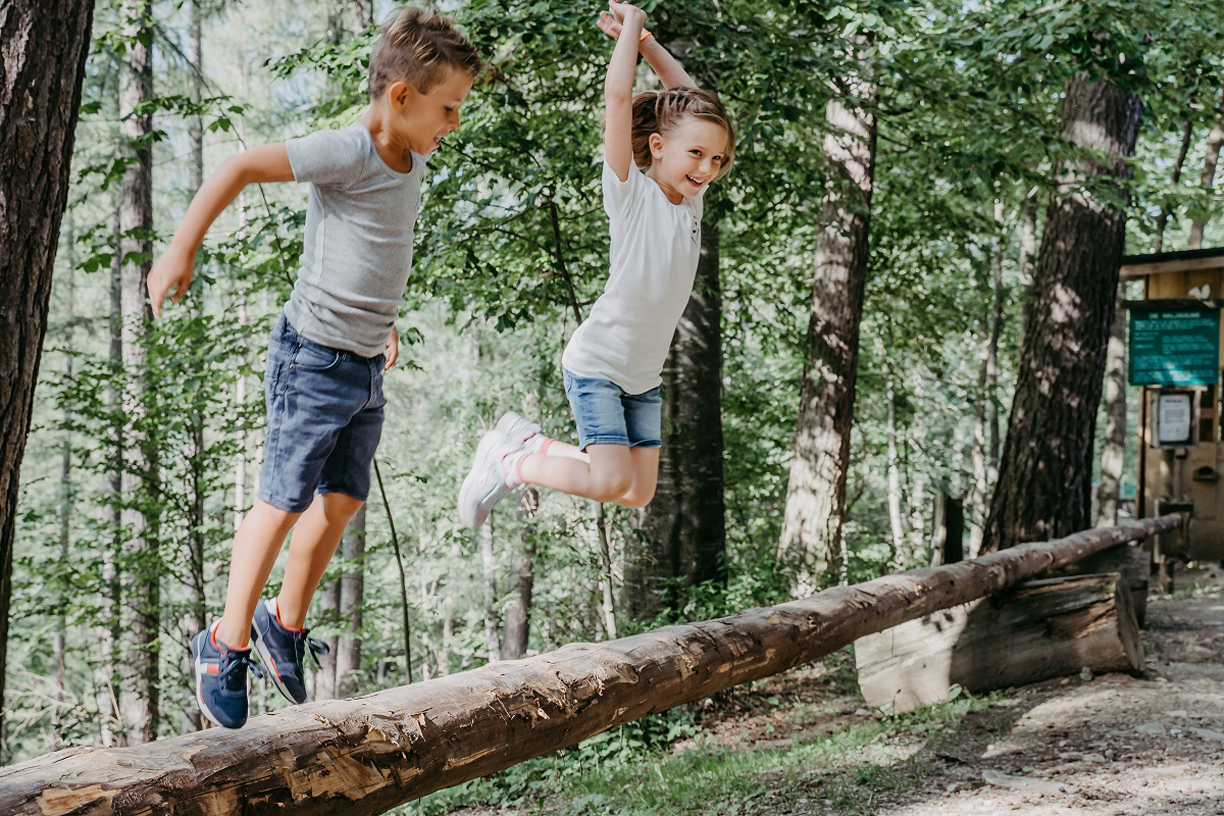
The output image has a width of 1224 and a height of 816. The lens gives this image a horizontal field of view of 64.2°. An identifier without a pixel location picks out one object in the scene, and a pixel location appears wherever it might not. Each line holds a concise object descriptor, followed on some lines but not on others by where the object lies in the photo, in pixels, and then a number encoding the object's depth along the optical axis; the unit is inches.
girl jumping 131.1
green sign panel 479.8
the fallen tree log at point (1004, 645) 236.1
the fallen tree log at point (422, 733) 83.6
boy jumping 101.4
